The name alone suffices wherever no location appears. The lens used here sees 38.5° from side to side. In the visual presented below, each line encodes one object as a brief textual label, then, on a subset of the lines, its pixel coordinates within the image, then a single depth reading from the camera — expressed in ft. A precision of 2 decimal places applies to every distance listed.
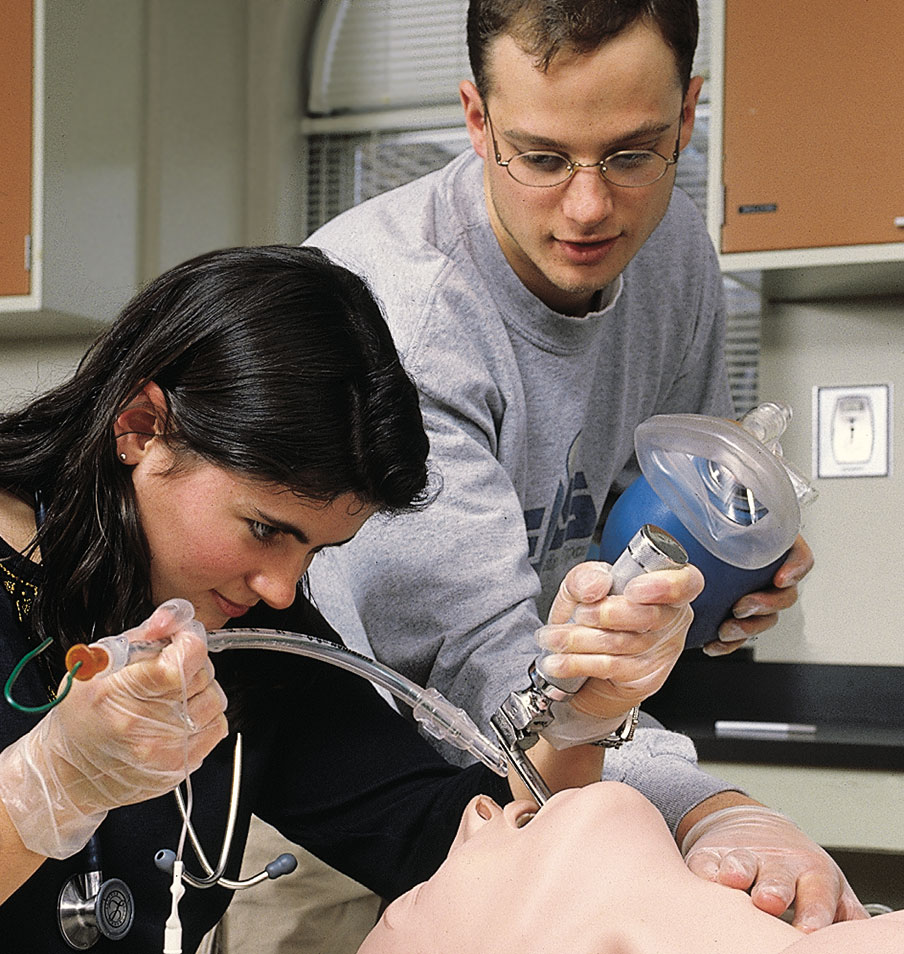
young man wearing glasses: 4.39
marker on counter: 7.80
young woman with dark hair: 3.62
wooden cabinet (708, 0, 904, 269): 7.78
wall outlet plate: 8.94
